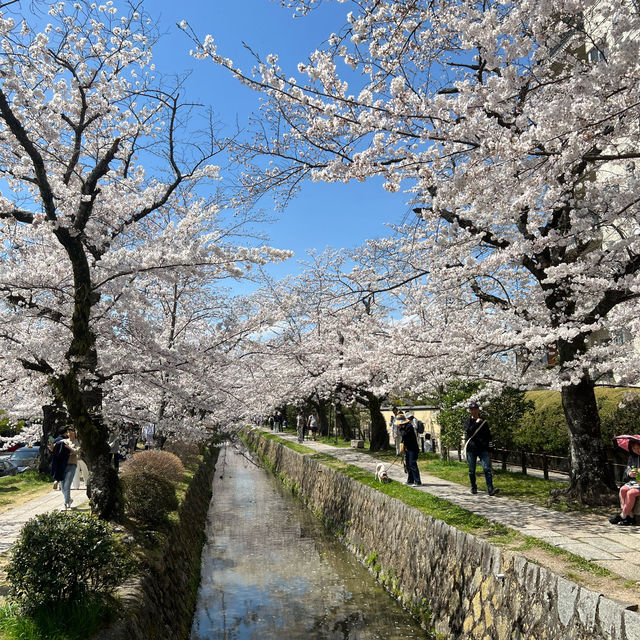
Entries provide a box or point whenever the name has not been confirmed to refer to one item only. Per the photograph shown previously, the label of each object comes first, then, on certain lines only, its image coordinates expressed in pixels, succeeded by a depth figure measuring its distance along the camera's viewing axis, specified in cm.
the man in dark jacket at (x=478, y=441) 981
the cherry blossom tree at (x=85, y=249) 747
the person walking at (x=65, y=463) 1084
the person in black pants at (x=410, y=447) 1144
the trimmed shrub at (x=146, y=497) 859
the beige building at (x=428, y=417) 2092
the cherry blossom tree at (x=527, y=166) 486
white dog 1233
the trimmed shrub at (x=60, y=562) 455
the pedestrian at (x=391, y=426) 2538
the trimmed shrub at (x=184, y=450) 1809
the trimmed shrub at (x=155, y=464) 1021
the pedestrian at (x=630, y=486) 697
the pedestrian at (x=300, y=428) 2945
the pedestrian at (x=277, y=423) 4472
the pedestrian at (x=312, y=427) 3134
